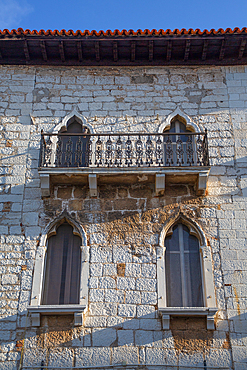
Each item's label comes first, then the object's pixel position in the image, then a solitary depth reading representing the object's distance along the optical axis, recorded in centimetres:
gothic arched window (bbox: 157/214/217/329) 824
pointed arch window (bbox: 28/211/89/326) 832
